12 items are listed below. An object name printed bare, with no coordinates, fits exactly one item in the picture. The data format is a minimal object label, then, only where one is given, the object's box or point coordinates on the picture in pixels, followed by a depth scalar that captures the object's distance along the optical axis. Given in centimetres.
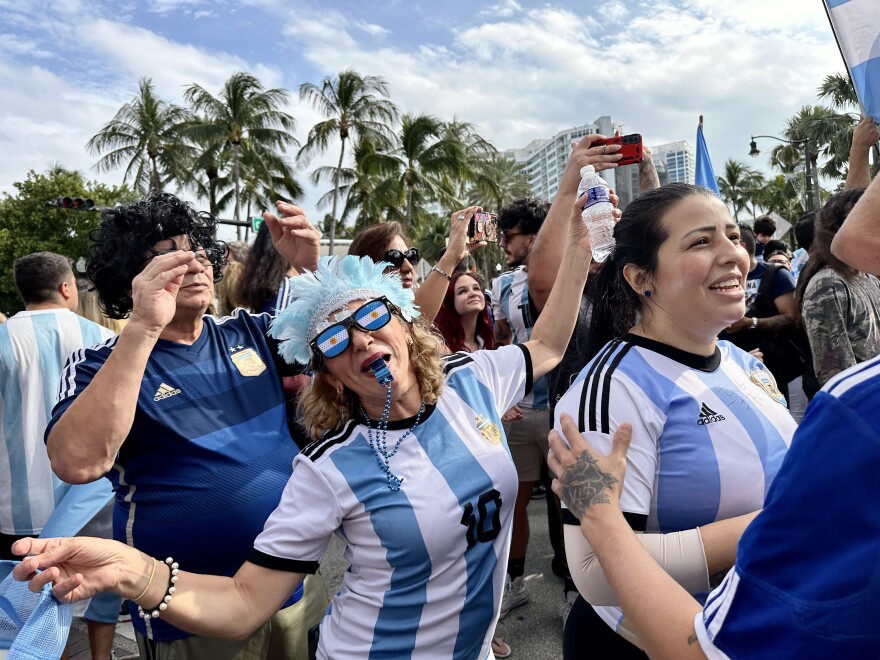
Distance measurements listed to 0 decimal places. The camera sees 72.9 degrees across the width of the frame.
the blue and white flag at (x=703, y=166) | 475
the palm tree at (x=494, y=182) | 3152
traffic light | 1562
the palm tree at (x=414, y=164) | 2969
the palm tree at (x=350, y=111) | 2983
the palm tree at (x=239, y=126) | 3142
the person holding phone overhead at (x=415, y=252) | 331
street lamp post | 1766
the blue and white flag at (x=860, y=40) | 220
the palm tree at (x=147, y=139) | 3241
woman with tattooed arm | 151
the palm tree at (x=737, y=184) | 5553
